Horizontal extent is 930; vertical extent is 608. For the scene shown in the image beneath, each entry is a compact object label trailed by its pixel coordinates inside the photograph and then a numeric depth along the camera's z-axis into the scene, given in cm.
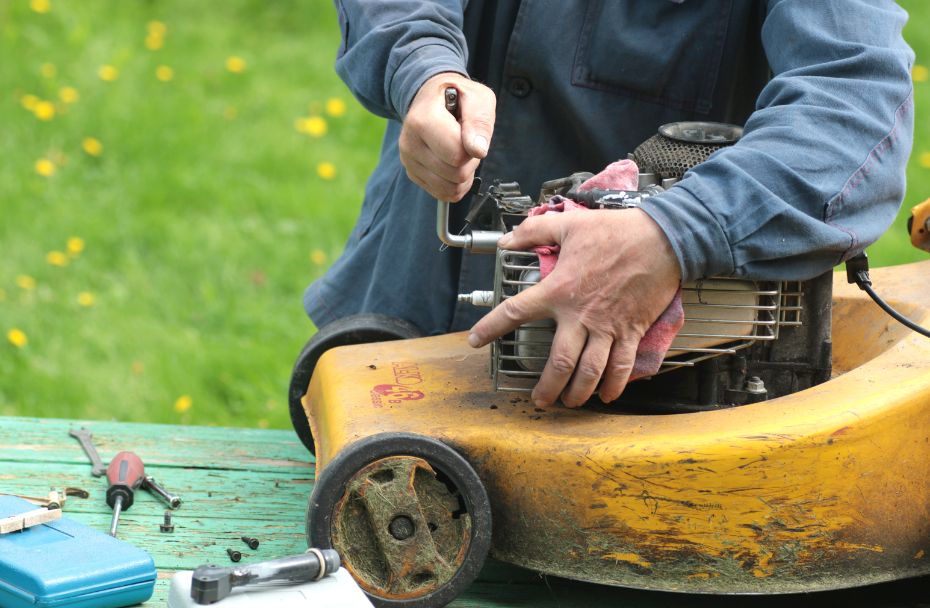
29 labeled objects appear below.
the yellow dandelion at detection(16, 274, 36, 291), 772
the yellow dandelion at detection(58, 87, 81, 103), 948
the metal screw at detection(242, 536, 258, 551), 394
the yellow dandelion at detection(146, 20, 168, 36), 1042
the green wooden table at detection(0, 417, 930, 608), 378
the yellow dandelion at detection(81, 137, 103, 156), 906
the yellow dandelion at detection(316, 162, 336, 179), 910
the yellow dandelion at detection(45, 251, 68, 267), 792
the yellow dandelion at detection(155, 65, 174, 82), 981
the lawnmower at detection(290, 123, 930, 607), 338
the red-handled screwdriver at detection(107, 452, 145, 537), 416
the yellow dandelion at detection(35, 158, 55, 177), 876
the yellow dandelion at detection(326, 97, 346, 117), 984
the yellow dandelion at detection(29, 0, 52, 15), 1025
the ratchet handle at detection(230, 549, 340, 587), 310
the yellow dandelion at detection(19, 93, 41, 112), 940
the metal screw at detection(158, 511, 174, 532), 405
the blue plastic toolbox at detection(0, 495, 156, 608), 330
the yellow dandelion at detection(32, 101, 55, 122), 930
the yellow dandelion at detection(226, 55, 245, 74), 1026
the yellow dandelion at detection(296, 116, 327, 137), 960
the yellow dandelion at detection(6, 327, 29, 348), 714
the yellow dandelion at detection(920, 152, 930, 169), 970
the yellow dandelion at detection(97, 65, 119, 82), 970
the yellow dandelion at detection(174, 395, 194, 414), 671
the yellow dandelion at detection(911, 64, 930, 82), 1064
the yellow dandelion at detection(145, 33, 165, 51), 1026
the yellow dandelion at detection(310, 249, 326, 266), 827
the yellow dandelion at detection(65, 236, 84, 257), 804
